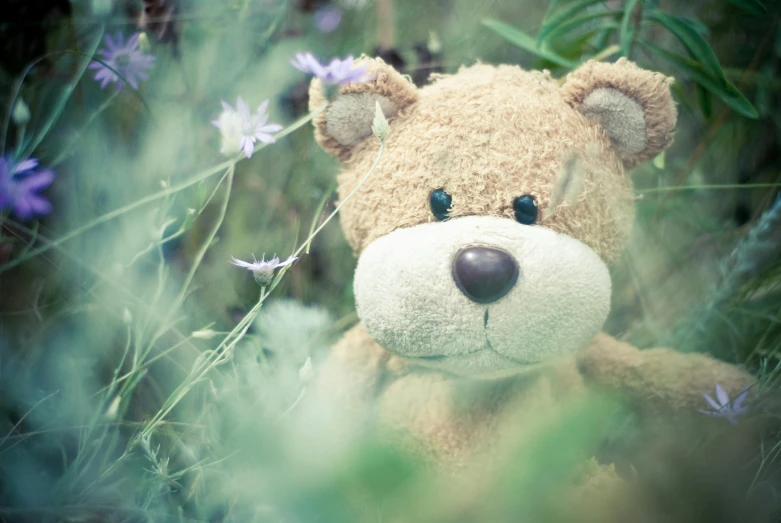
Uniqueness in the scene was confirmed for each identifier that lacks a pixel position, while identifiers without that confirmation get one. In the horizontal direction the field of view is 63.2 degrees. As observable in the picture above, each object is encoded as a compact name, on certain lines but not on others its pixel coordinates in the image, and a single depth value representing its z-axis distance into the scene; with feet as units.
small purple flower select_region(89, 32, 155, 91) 2.41
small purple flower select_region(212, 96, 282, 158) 1.77
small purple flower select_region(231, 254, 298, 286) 1.78
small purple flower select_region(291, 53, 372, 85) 1.90
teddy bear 1.86
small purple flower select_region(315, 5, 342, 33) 3.27
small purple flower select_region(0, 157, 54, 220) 1.72
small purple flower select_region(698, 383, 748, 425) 1.96
